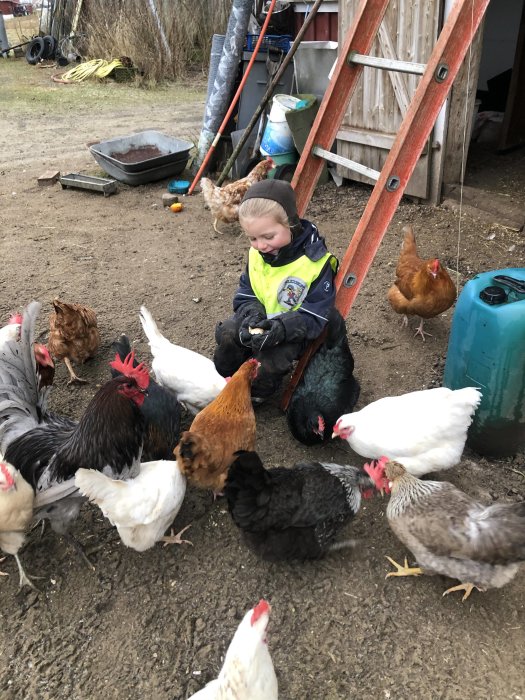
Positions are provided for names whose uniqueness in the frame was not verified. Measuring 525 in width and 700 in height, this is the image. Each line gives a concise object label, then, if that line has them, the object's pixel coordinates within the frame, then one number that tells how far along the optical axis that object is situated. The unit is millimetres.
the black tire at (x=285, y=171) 6391
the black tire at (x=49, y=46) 15117
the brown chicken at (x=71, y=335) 3547
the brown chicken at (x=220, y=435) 2387
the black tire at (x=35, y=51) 15047
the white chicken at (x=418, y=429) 2455
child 2648
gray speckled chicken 1958
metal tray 6789
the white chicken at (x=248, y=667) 1503
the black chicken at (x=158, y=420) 2787
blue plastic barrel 2418
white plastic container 6207
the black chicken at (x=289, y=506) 2188
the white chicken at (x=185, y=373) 3064
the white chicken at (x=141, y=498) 2066
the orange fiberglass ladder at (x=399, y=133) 2474
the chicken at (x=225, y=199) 5594
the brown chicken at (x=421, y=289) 3559
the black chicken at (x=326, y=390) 2900
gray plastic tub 6707
